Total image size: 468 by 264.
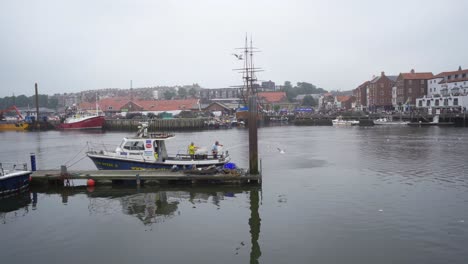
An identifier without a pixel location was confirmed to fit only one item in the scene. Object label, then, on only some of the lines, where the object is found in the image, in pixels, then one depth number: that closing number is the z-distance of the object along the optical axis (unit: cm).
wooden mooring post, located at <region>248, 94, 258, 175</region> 2286
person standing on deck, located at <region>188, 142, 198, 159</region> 2653
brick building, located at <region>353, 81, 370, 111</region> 12711
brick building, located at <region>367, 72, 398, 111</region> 11394
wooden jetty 2342
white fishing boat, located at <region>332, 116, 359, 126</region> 9675
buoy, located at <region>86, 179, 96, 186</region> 2473
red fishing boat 9331
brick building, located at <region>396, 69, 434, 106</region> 10456
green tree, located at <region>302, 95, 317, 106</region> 15862
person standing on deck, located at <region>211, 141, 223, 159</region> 2670
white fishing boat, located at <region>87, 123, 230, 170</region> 2591
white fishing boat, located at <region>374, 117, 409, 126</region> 8769
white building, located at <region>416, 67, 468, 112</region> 9094
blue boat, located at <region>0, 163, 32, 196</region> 2212
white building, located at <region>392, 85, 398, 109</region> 11044
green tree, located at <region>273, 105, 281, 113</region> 13914
